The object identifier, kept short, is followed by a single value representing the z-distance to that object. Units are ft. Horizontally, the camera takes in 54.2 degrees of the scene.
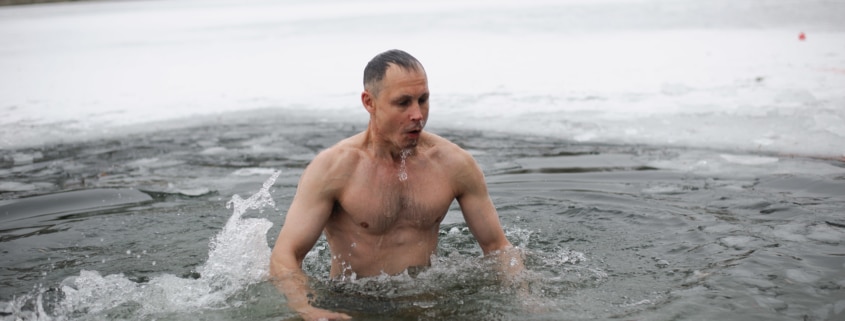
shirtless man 11.71
